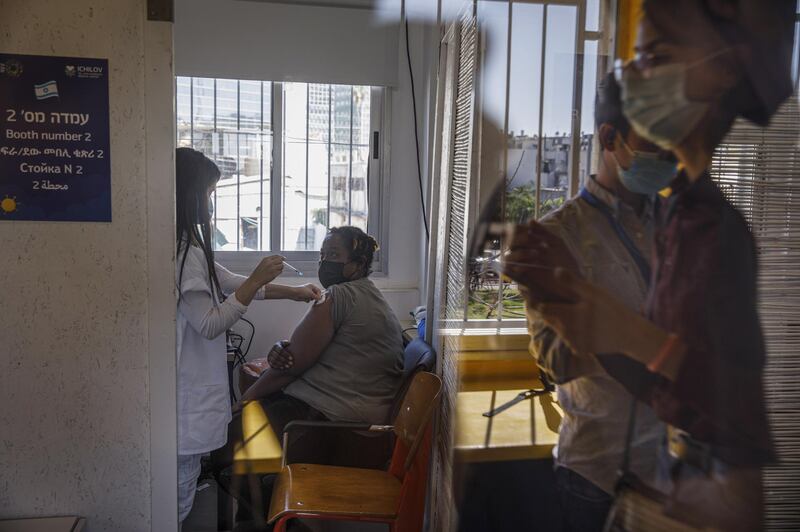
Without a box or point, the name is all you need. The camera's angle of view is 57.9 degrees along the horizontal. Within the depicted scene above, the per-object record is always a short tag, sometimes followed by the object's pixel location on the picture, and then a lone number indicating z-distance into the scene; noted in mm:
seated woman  2434
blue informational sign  1816
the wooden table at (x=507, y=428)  938
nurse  2088
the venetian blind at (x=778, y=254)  835
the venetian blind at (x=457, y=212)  1128
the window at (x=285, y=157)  3477
